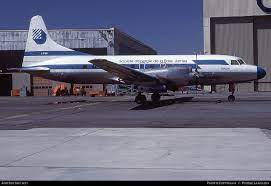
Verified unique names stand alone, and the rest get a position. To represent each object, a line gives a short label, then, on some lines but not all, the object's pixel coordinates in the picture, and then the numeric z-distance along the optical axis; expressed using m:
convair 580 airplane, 30.62
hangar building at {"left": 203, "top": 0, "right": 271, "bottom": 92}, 60.84
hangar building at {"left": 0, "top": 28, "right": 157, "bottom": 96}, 58.75
